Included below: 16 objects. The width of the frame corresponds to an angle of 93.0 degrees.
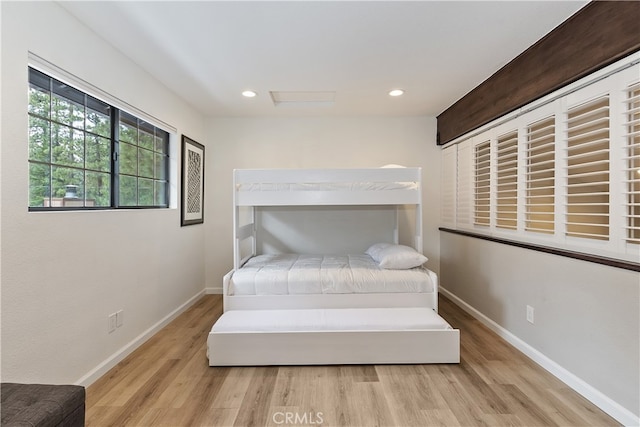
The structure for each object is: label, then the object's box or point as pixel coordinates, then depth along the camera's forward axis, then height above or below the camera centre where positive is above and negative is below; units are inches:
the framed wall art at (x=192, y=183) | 131.0 +12.6
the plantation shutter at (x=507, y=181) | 100.8 +10.8
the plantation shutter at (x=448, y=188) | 142.3 +11.3
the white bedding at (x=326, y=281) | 101.3 -23.6
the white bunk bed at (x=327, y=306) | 85.4 -31.6
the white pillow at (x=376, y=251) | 121.0 -16.7
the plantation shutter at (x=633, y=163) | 62.2 +10.5
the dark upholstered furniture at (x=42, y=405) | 40.2 -27.7
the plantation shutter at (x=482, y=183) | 116.8 +11.5
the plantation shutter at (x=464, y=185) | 128.3 +11.6
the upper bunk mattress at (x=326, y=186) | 112.2 +9.1
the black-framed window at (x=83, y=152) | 68.3 +15.8
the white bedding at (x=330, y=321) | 86.9 -32.4
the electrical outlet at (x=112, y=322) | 85.4 -32.0
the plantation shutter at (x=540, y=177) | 85.0 +10.5
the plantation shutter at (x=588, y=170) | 69.6 +10.5
